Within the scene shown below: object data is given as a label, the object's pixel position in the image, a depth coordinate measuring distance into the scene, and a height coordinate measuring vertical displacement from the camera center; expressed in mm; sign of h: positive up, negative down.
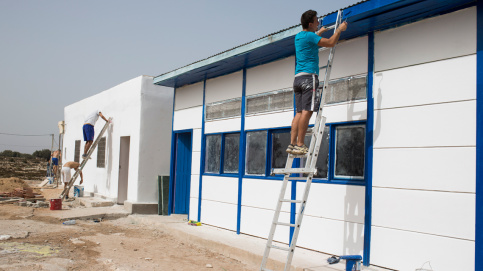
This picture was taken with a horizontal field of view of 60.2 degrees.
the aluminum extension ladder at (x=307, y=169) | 4786 -69
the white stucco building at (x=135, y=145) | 12375 +378
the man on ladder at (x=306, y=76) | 5285 +1131
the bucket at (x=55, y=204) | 12766 -1536
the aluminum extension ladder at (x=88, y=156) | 14324 -31
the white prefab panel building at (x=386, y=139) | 5094 +396
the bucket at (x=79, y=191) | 15312 -1334
